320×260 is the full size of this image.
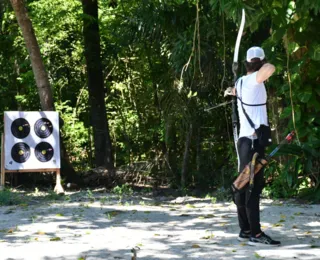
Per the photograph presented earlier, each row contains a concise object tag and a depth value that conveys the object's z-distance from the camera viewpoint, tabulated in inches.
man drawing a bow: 290.4
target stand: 530.6
